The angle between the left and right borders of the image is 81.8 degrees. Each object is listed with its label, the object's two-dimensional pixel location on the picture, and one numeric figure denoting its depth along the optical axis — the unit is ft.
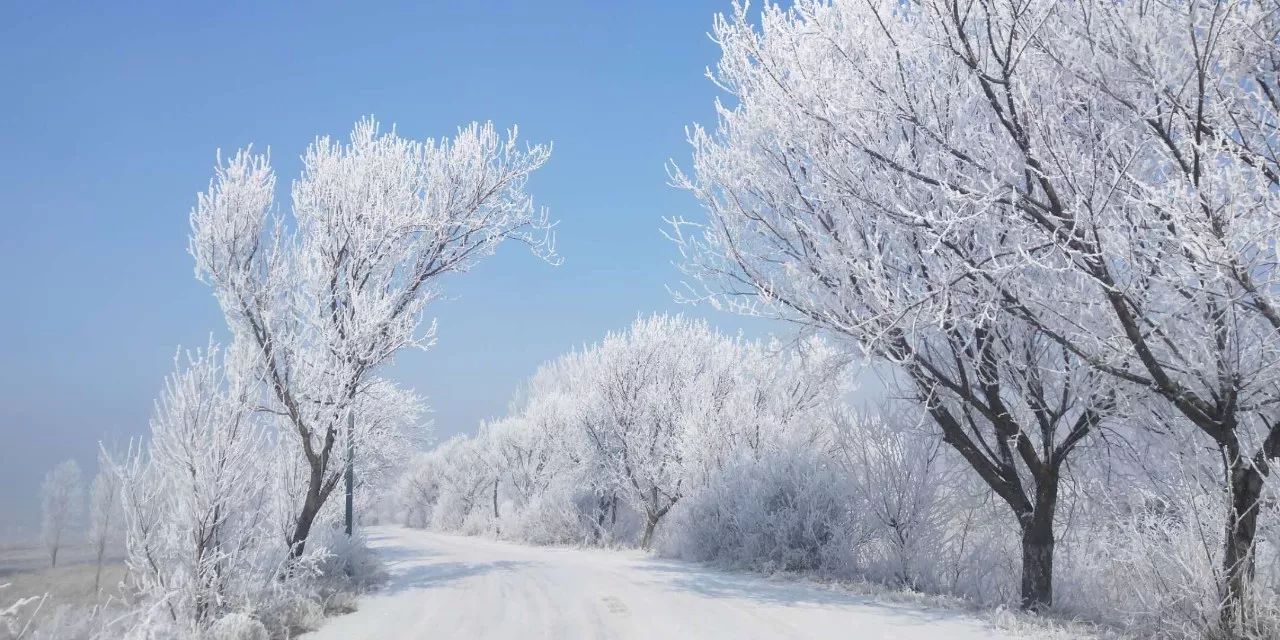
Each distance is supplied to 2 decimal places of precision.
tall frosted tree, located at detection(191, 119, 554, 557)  34.47
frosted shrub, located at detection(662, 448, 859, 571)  41.11
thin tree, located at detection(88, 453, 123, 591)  86.89
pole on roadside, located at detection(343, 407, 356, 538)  37.40
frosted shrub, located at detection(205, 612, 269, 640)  22.21
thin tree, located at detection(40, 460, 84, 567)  115.75
